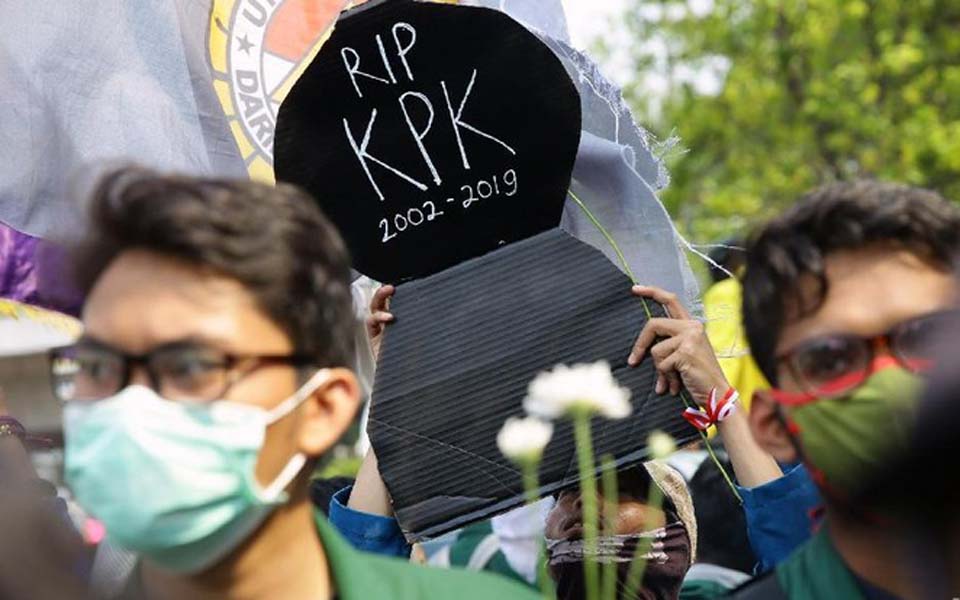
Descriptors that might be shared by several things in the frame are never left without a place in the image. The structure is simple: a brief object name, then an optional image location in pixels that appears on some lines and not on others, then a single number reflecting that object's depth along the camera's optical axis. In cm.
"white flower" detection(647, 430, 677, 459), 284
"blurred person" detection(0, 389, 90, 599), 254
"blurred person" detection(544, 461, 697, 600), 385
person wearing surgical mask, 264
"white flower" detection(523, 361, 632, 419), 255
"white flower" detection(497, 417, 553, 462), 277
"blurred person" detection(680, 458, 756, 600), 516
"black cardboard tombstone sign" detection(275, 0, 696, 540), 354
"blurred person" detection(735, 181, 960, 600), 262
